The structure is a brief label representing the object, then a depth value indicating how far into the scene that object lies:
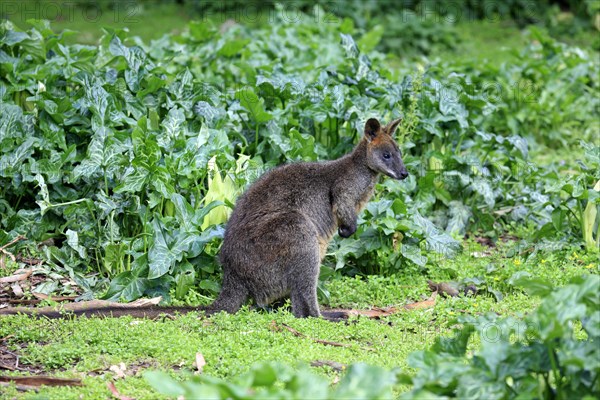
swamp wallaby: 12.51
